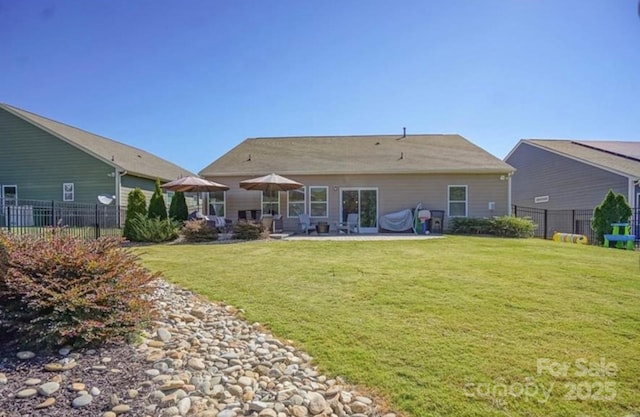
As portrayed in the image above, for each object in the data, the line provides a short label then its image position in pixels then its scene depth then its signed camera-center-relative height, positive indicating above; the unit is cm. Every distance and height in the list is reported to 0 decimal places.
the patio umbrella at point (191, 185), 1205 +79
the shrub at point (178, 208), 1300 -3
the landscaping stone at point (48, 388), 238 -130
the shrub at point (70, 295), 292 -80
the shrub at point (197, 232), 1113 -83
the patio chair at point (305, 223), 1341 -65
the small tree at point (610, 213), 1181 -26
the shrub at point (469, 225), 1295 -76
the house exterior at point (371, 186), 1438 +90
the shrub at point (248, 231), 1143 -82
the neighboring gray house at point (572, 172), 1441 +165
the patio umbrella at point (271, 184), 1204 +83
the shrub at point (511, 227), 1248 -78
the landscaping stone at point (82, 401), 226 -132
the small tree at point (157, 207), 1205 +1
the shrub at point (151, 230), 1120 -76
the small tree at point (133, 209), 1152 -6
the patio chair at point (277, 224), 1308 -68
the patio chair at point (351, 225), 1380 -76
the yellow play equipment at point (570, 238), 1199 -120
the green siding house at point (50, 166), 1659 +209
